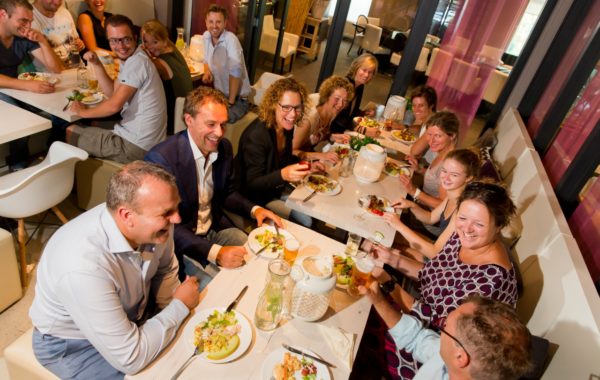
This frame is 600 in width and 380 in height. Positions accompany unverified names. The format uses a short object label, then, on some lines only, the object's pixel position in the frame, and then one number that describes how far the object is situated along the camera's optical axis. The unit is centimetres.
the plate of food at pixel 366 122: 371
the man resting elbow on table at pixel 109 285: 114
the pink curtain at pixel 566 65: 357
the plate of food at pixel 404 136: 360
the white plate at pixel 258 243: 171
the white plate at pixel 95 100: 276
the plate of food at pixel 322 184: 235
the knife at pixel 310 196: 221
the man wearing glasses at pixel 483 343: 106
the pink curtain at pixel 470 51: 432
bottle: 432
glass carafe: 135
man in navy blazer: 186
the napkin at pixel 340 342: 132
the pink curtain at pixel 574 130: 285
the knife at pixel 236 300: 140
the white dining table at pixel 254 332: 118
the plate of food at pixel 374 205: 226
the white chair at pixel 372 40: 795
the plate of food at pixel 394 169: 284
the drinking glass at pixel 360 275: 161
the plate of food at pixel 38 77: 287
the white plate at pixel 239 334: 122
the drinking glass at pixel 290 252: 171
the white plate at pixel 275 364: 120
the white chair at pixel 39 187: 198
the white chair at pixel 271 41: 655
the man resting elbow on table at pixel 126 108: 260
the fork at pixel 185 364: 114
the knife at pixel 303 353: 128
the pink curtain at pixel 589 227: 203
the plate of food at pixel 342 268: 164
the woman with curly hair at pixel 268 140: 237
